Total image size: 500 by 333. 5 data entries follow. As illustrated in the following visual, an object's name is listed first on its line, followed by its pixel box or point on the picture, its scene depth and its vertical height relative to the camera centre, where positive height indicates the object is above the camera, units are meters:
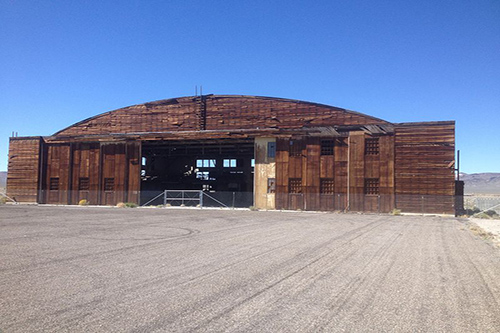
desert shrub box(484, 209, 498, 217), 30.29 -2.47
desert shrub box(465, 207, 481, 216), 31.73 -2.61
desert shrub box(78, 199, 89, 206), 36.00 -2.71
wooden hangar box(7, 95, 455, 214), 28.83 +2.38
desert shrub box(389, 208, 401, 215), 28.24 -2.36
